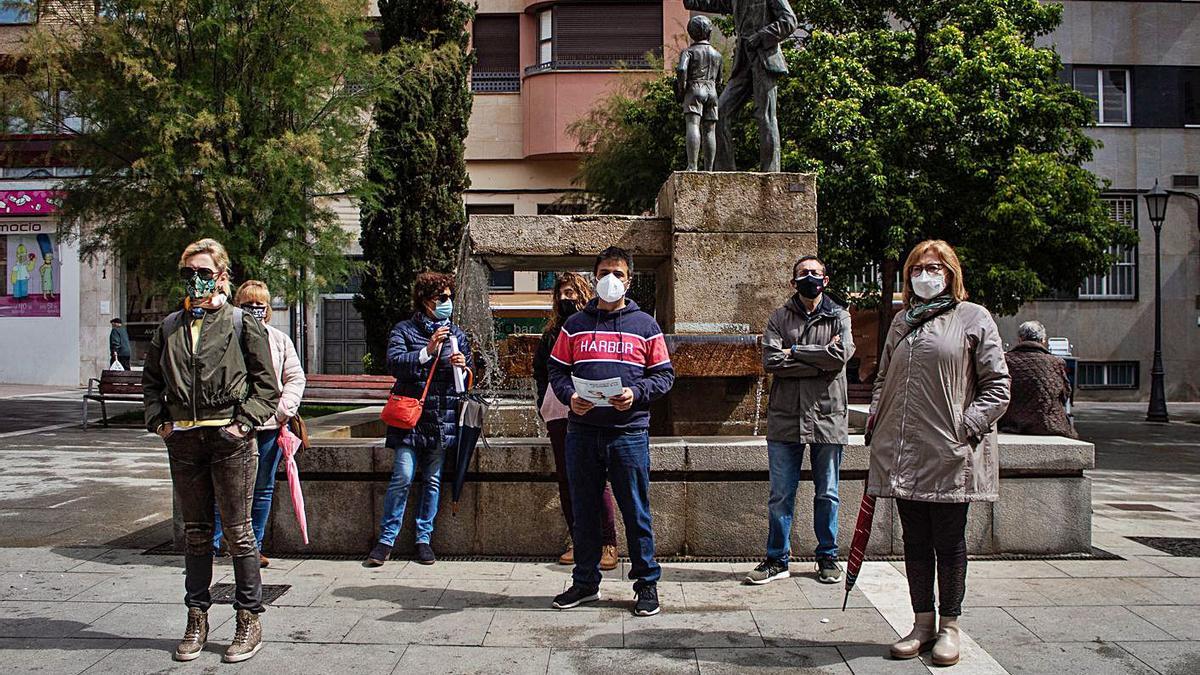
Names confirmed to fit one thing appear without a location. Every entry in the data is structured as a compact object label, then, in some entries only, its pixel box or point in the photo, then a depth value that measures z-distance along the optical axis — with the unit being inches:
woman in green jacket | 188.9
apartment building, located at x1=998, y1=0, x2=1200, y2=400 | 1090.1
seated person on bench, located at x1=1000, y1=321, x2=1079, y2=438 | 299.0
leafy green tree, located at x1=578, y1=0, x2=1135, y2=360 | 732.7
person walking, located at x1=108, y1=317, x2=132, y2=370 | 939.3
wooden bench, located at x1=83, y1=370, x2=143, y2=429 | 642.2
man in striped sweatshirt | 212.5
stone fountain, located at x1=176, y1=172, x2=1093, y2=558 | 264.1
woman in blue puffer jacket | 255.9
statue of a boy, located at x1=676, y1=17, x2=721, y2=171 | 366.6
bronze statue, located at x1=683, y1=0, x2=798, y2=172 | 347.6
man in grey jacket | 237.5
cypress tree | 840.9
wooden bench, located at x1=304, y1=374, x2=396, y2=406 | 572.1
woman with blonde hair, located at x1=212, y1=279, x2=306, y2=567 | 257.1
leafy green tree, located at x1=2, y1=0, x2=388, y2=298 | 624.7
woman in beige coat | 183.2
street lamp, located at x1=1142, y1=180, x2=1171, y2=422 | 829.8
